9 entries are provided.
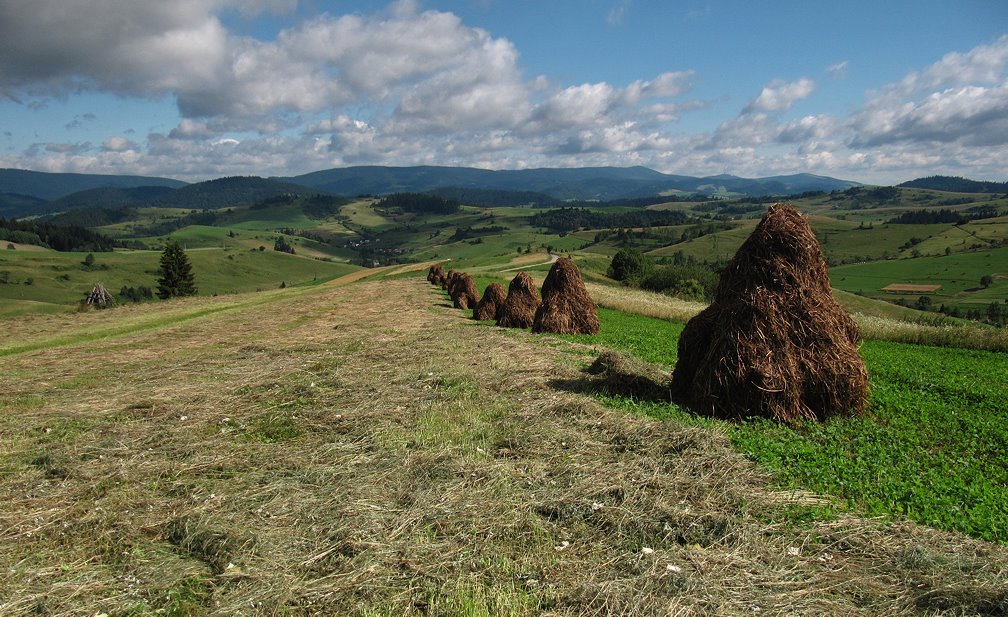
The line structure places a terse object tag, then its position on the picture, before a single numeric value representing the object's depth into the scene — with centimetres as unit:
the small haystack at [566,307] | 1942
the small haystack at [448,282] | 4184
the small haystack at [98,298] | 4378
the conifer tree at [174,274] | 6306
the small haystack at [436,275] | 5212
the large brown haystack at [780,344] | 846
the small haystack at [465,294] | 3284
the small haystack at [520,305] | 2159
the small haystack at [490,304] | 2588
